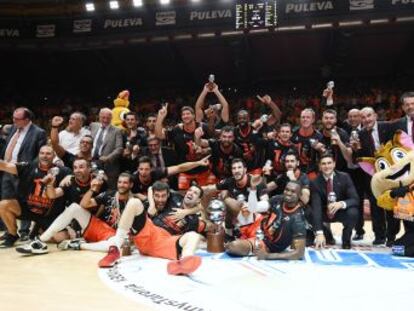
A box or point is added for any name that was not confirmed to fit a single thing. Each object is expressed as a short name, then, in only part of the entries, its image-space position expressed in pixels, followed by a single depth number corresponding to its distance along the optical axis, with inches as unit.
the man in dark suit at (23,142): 200.8
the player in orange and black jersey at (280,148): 200.5
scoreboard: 387.2
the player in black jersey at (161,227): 148.5
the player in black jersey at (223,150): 201.8
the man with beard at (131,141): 213.9
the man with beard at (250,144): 209.2
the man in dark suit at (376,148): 181.5
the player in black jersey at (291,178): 177.8
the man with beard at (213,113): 218.8
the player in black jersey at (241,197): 176.1
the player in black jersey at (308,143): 202.1
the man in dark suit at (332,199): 173.2
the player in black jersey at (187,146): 209.2
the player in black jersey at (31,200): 188.5
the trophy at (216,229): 166.1
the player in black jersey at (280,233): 151.7
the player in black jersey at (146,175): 188.7
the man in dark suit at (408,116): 168.6
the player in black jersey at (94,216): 178.7
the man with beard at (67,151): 209.9
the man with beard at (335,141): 195.5
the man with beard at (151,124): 219.9
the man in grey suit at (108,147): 211.2
